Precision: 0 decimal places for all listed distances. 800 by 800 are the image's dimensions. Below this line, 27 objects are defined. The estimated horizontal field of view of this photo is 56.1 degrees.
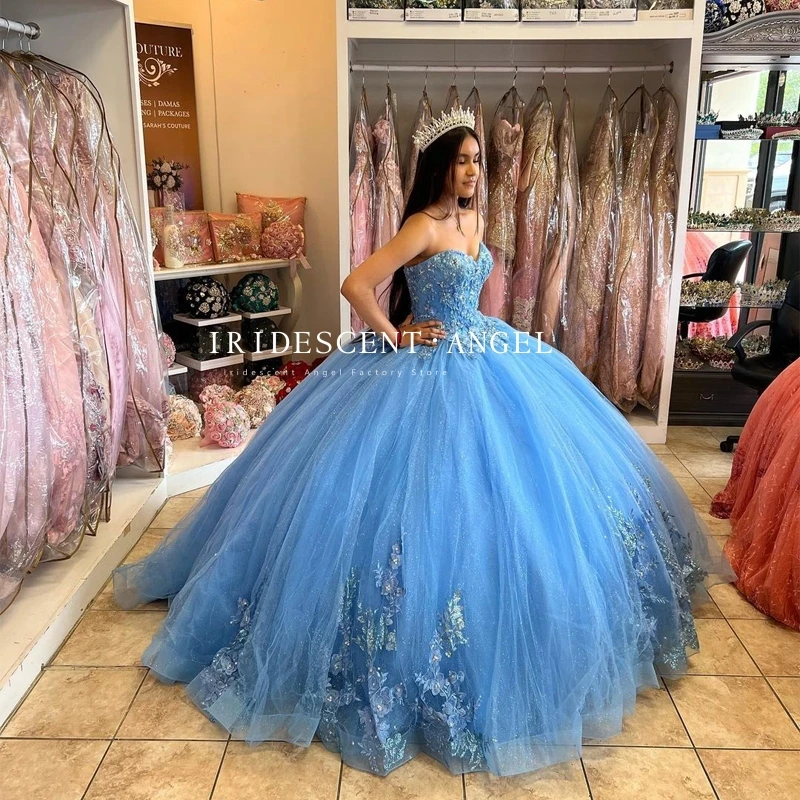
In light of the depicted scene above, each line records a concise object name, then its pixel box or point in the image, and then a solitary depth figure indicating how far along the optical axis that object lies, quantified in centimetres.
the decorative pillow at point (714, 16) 341
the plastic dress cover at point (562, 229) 336
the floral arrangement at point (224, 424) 327
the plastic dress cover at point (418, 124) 335
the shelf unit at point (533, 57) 312
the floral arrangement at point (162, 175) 366
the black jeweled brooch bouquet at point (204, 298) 352
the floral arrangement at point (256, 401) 351
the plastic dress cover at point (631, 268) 338
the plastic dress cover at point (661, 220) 334
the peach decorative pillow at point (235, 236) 361
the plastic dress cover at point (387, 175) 332
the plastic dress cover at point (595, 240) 338
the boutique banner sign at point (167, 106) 364
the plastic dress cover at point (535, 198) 334
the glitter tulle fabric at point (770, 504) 225
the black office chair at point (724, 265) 392
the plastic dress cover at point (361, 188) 331
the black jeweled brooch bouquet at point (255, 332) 376
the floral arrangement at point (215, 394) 342
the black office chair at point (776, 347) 339
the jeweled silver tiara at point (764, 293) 392
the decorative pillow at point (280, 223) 371
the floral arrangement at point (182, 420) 336
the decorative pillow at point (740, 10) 341
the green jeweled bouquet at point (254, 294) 369
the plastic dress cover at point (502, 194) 335
